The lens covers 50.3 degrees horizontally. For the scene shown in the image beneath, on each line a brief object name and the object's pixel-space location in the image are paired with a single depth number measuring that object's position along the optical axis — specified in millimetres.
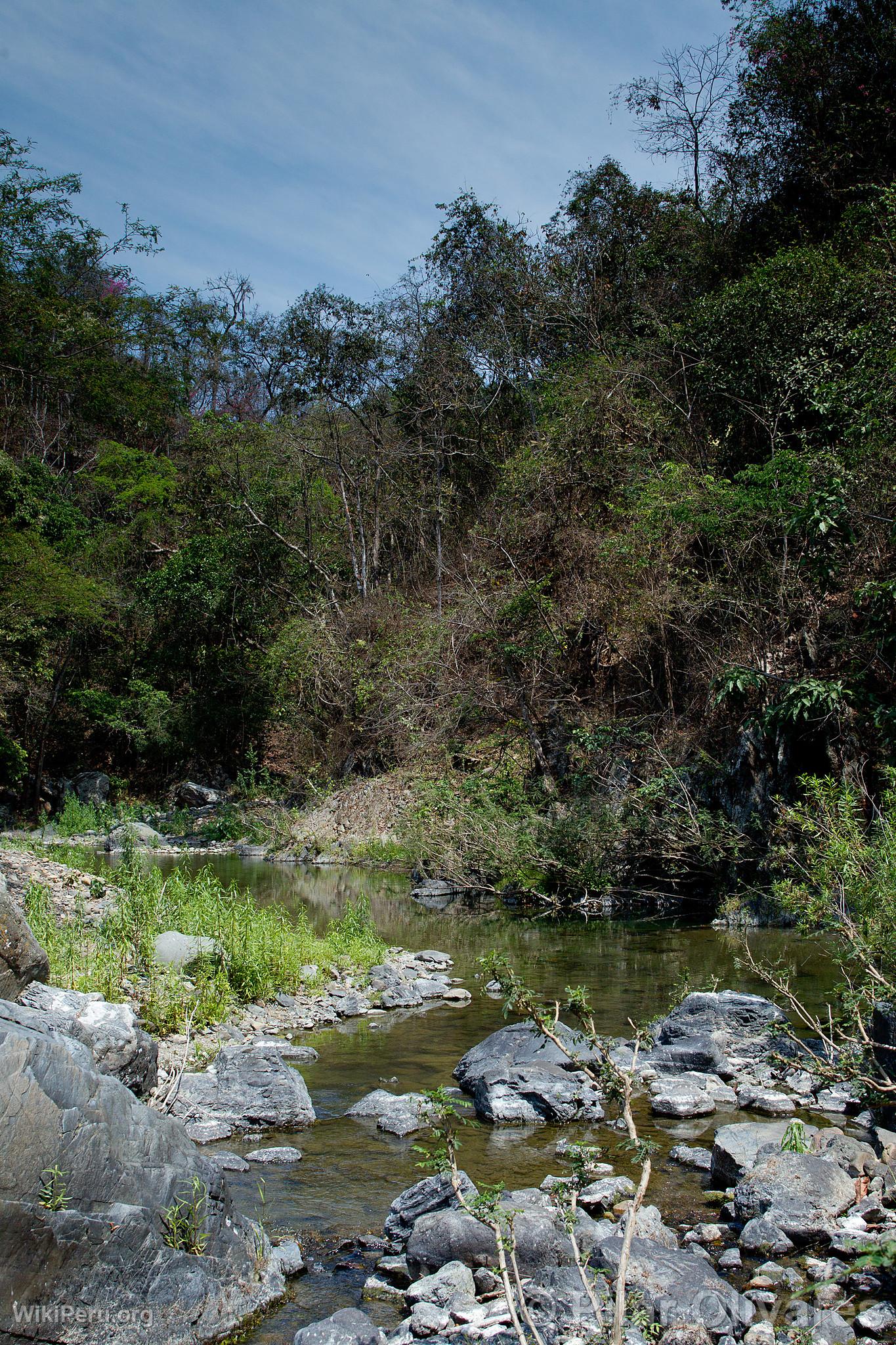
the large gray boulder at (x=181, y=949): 7707
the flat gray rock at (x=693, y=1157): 5031
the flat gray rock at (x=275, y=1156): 5133
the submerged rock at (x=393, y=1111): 5559
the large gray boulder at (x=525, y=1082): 5801
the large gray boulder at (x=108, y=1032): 4668
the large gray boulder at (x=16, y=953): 4652
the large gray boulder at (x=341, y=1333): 3303
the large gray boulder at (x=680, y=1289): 3357
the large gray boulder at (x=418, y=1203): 4254
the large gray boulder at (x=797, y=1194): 4121
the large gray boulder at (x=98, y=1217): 3049
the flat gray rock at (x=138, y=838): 19836
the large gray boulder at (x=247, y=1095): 5613
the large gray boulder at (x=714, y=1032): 6562
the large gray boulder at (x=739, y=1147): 4707
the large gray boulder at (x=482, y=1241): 3842
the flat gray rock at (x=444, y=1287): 3639
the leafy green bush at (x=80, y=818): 20656
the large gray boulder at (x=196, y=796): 25344
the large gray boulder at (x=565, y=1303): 3334
